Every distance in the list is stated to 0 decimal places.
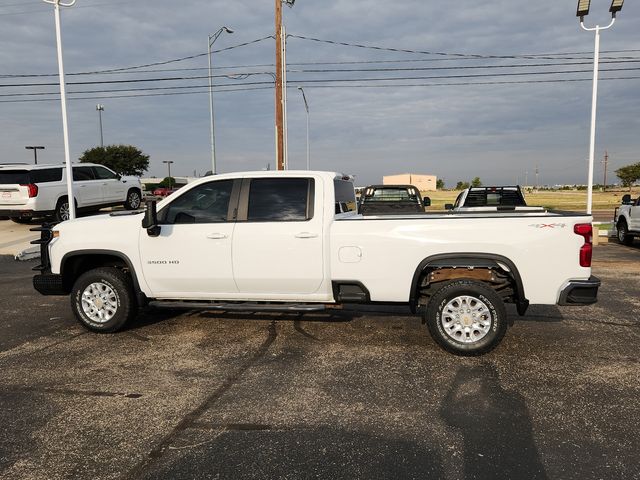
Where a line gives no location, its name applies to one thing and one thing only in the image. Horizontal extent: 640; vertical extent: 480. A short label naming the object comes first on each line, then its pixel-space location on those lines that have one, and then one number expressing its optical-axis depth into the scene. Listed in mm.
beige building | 155000
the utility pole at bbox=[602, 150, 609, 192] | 120562
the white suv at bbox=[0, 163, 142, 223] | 15539
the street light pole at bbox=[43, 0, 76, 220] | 13062
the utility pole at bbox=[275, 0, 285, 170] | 19297
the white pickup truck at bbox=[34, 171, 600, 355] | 4801
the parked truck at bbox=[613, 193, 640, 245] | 13824
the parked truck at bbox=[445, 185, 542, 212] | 12227
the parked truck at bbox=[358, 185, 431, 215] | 12719
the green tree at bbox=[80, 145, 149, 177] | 60094
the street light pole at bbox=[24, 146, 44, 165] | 43656
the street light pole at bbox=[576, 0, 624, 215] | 14781
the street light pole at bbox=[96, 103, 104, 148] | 59125
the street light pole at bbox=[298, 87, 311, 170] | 33753
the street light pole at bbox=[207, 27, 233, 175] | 26953
